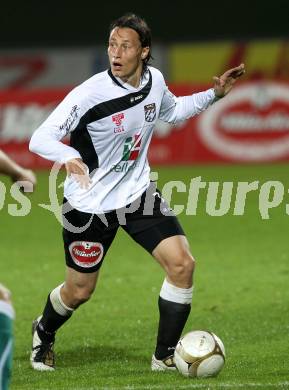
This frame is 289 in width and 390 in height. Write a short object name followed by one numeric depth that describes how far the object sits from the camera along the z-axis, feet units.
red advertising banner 141.59
